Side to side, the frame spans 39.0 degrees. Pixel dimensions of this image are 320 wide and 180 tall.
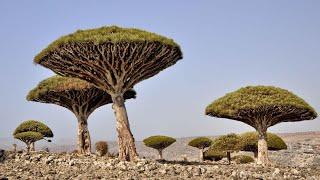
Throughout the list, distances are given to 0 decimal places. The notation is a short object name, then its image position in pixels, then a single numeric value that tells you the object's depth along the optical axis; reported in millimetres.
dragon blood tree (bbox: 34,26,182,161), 25234
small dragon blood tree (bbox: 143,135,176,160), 69062
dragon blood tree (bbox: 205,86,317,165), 30922
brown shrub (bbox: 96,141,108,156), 42625
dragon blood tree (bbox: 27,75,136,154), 38031
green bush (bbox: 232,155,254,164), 64450
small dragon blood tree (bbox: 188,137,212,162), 67625
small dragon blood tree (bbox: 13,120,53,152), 60469
